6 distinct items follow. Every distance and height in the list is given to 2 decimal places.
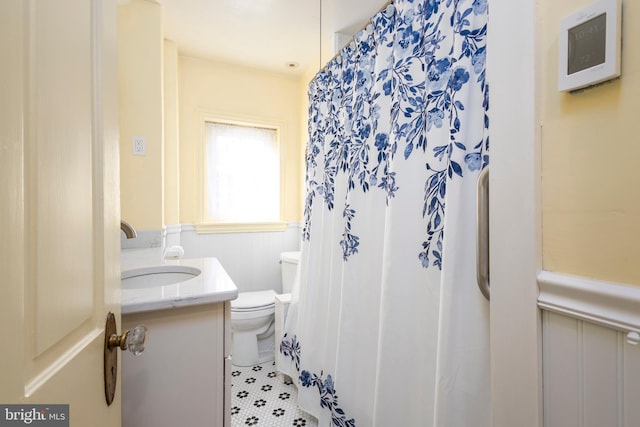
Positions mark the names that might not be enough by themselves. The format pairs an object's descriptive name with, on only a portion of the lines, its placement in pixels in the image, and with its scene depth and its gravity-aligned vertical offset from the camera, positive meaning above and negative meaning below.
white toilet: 2.00 -0.87
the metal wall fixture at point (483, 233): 0.69 -0.06
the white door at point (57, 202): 0.30 +0.01
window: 2.57 +0.34
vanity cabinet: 0.85 -0.49
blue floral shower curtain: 0.82 -0.08
